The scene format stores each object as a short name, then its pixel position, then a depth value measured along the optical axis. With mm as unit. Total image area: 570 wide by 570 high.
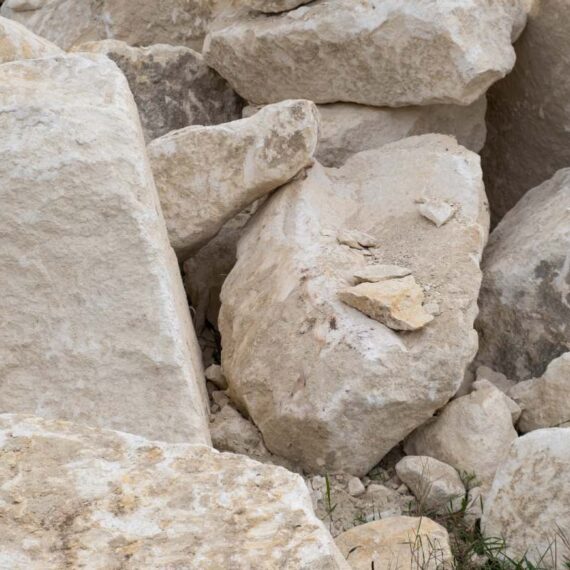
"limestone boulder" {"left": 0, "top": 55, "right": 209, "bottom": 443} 2736
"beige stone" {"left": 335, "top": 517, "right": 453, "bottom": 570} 2553
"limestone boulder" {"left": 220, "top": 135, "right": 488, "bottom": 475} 2994
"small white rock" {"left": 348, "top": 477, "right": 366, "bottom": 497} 3047
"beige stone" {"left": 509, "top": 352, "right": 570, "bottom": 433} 3201
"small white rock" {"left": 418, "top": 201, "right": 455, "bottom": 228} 3402
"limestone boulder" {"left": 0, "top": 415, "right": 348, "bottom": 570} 1608
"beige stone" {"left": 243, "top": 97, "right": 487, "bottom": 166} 4043
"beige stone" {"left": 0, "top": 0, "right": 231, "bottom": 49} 4637
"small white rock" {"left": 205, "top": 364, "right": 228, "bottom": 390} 3396
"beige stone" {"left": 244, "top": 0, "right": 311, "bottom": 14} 3971
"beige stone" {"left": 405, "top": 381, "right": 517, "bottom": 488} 3074
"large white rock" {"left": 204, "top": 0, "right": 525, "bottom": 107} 3789
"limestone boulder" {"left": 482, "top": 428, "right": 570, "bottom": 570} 2592
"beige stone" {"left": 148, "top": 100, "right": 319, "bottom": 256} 3424
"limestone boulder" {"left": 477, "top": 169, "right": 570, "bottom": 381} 3473
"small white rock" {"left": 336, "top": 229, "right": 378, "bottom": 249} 3340
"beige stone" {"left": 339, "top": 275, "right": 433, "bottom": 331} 3029
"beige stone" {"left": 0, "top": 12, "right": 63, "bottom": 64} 3605
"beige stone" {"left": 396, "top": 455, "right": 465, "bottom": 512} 2953
